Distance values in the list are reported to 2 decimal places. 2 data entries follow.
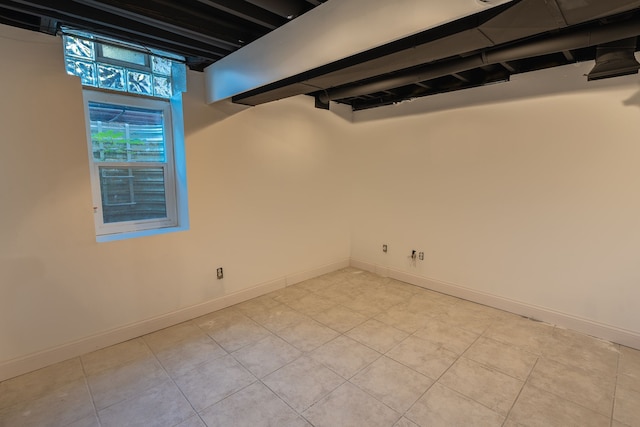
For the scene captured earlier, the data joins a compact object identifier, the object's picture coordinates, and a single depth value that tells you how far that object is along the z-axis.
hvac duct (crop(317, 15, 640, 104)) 1.94
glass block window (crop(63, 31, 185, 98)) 2.28
